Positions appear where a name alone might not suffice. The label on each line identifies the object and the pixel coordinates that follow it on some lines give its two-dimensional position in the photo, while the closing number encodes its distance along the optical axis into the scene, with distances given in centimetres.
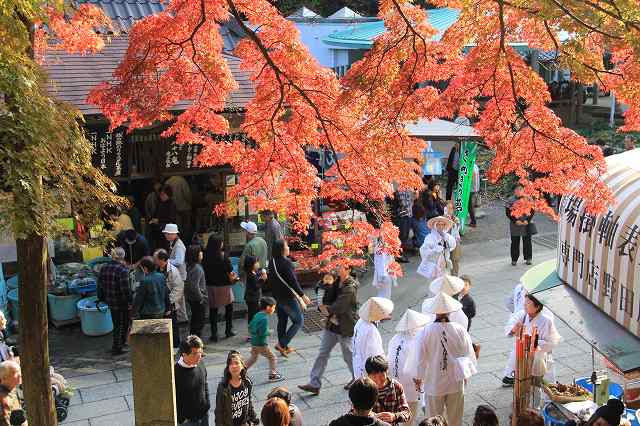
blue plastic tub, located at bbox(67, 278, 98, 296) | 1277
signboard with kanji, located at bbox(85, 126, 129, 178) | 1316
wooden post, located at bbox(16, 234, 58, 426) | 643
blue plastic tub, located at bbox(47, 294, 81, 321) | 1266
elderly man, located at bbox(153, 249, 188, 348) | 1156
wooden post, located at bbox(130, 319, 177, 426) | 514
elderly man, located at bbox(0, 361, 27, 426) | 742
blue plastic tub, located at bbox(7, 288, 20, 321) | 1239
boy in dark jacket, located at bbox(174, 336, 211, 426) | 757
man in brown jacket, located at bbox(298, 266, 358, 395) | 984
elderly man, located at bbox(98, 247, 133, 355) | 1145
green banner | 1683
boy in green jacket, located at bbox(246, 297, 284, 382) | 1000
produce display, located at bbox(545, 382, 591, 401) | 842
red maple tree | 846
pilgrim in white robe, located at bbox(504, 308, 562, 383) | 900
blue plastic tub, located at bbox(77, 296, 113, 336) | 1236
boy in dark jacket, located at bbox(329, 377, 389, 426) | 577
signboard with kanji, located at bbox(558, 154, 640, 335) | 743
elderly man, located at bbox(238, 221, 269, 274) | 1258
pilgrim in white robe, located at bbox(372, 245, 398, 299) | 1276
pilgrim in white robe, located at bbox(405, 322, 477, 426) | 817
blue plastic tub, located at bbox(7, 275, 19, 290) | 1323
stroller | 870
